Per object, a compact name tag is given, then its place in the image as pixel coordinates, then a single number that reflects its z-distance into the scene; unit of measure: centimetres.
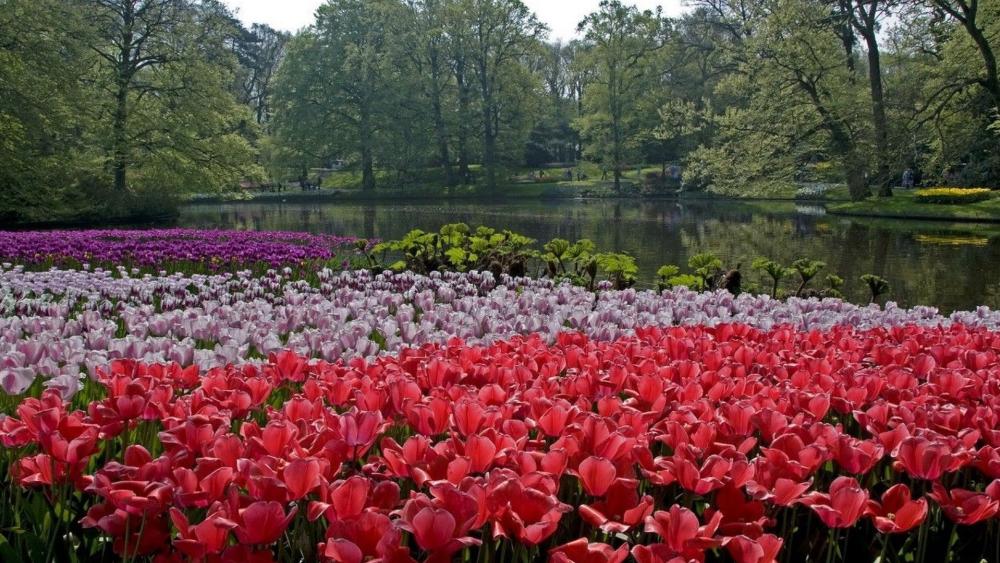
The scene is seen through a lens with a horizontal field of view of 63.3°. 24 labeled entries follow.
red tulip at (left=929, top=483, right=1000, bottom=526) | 182
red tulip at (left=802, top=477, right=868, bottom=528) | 173
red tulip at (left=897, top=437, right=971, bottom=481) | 197
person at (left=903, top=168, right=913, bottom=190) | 4422
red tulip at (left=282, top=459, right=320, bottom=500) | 171
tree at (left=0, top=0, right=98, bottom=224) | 2281
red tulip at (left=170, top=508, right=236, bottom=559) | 153
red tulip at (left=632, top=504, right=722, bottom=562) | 159
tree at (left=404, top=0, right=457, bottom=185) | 5472
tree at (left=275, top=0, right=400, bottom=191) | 5222
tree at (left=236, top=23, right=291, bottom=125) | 7094
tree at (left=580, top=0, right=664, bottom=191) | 5153
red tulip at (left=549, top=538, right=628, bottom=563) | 153
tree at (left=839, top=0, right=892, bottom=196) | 3142
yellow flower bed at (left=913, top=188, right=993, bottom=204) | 3259
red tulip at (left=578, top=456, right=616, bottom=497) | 180
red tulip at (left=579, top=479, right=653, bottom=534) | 171
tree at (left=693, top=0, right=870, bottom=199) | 3188
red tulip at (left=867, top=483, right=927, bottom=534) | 177
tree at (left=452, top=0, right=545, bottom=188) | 5412
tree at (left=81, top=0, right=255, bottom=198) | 3045
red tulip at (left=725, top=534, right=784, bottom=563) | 154
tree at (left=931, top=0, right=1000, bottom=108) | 2656
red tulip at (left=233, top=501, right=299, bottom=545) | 153
